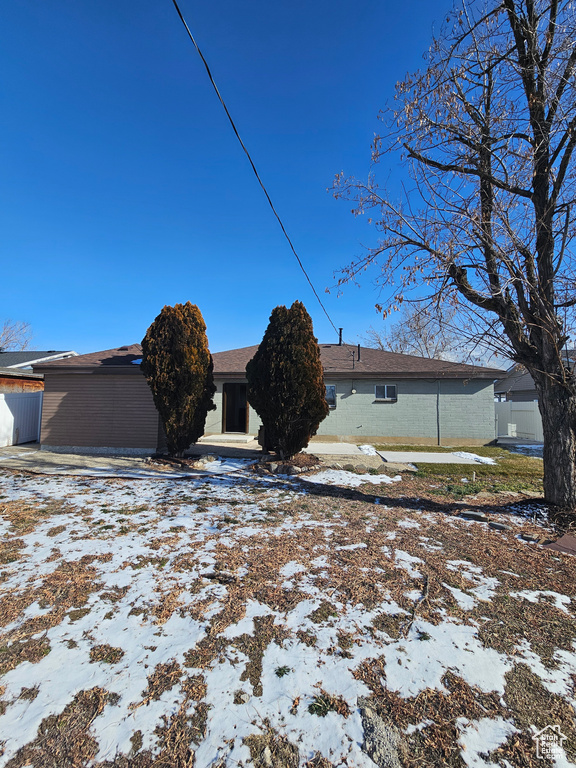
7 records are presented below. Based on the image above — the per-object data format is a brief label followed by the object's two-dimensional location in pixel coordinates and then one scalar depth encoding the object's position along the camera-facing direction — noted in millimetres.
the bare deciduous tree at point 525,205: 4676
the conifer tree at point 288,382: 8258
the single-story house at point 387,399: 13398
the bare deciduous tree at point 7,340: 32750
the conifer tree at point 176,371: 8297
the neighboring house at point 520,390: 19706
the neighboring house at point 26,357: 18766
